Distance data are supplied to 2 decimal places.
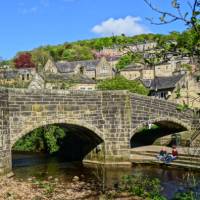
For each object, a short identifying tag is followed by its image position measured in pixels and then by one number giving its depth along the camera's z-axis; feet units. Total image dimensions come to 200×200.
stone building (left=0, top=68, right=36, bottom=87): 189.46
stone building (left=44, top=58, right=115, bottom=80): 287.69
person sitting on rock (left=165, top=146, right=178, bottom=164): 81.26
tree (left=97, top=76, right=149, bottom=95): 159.84
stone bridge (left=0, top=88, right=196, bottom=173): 72.49
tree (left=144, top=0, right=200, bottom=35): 16.98
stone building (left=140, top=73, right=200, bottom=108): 170.94
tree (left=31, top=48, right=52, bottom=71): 371.60
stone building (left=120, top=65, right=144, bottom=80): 298.56
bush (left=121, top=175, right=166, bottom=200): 46.39
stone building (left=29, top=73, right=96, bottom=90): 159.65
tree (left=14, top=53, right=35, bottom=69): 360.28
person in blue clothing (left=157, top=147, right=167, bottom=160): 83.56
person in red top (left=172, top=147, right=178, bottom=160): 83.38
